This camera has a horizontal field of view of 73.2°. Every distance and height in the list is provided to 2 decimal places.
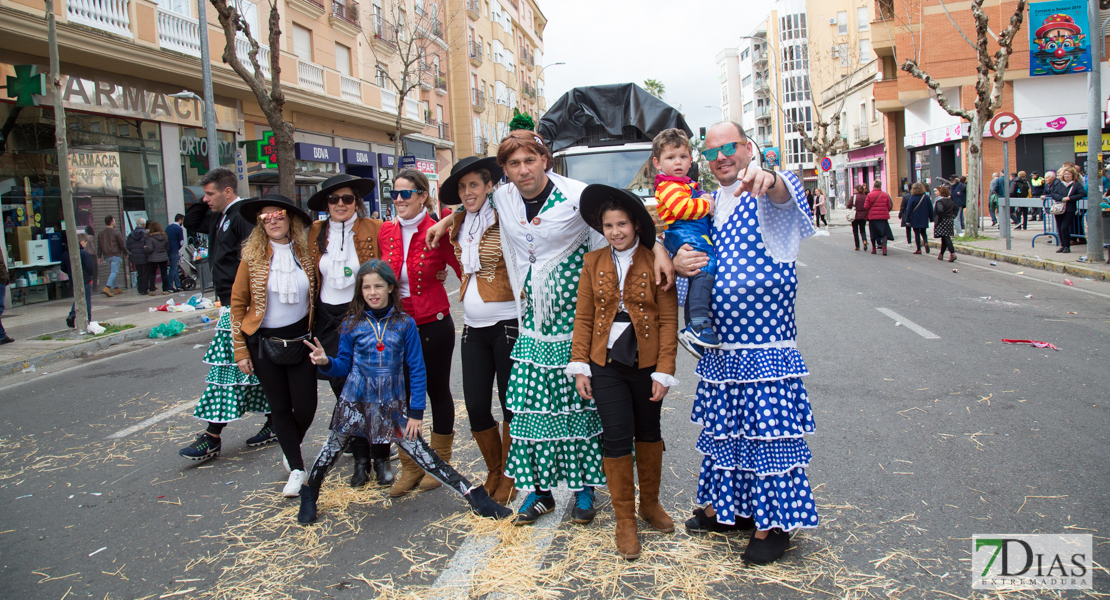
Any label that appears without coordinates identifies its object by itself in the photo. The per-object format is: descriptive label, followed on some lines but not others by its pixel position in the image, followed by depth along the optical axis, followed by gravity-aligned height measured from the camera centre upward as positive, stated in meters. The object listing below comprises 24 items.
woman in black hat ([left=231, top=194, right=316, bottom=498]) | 4.32 -0.31
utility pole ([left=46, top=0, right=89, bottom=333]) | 11.51 +1.42
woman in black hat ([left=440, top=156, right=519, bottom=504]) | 3.91 -0.21
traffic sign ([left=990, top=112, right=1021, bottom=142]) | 16.28 +2.13
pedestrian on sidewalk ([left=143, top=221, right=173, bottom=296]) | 16.66 +0.56
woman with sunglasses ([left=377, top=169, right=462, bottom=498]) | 4.28 -0.18
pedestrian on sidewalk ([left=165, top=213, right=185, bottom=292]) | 17.48 +0.66
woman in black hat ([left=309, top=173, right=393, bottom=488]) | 4.45 +0.06
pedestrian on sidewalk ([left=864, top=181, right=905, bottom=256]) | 17.97 +0.44
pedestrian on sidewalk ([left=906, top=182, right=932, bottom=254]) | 17.66 +0.43
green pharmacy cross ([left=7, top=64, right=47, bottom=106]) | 14.41 +3.84
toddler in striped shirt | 3.24 +0.11
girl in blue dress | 4.00 -0.64
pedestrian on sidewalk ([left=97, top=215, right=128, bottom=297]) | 16.58 +0.63
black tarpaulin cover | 12.21 +2.23
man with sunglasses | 3.18 -0.51
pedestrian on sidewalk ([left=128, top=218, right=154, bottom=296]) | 16.48 +0.45
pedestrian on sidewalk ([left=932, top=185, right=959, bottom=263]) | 16.47 +0.24
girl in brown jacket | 3.36 -0.40
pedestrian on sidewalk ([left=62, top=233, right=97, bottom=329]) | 11.88 +0.10
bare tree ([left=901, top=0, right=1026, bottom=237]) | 18.00 +3.57
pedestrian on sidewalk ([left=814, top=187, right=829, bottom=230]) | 33.19 +1.29
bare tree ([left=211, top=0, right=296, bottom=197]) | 14.36 +3.60
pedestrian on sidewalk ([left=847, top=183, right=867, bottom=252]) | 19.09 +0.59
